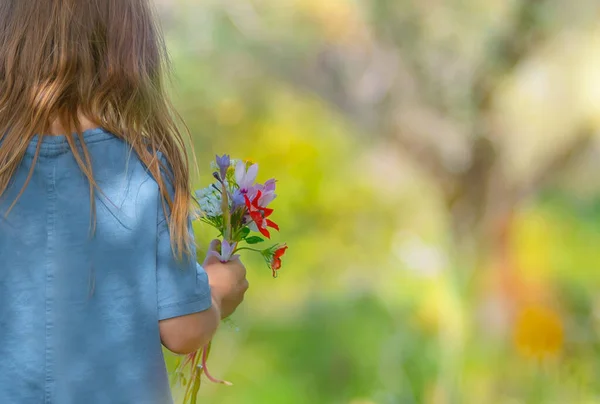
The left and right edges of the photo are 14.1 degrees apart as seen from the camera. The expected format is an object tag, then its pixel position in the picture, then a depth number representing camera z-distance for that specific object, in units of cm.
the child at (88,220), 294
